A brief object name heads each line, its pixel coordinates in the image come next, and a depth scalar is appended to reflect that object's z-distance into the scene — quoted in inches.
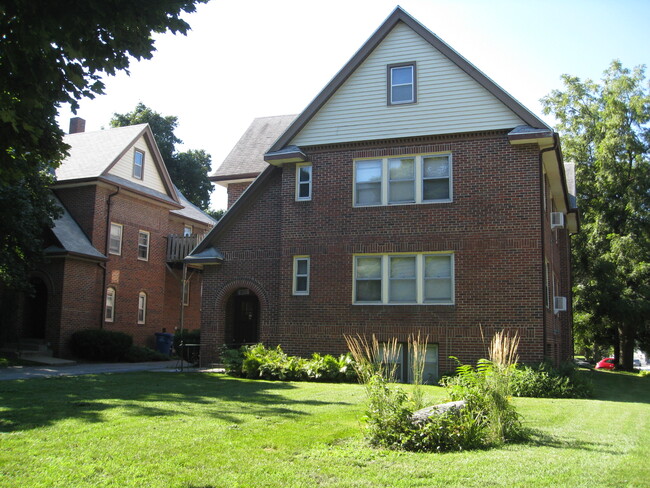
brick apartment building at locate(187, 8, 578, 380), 655.1
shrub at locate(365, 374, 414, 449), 291.0
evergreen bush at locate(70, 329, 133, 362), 949.8
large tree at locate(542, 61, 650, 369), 1274.6
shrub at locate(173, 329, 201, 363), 884.6
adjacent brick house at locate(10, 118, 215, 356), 960.3
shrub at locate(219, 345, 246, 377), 672.4
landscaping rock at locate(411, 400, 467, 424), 295.9
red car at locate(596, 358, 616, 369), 1596.9
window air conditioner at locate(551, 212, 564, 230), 784.3
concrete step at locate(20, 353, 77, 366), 863.1
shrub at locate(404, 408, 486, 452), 285.3
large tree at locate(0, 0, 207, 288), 251.4
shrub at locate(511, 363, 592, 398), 561.3
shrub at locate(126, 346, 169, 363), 984.9
